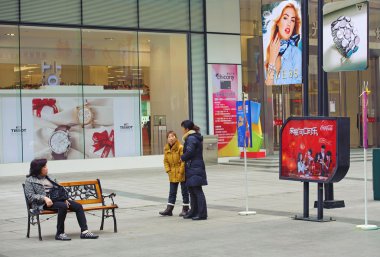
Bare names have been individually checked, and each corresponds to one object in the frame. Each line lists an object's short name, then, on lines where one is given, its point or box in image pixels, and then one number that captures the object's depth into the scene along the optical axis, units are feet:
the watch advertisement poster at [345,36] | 37.76
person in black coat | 41.68
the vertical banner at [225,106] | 91.81
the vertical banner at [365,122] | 36.37
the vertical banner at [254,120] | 78.83
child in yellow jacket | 43.22
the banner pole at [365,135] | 35.37
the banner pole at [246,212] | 42.68
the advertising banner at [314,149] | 37.19
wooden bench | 37.17
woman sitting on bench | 35.06
